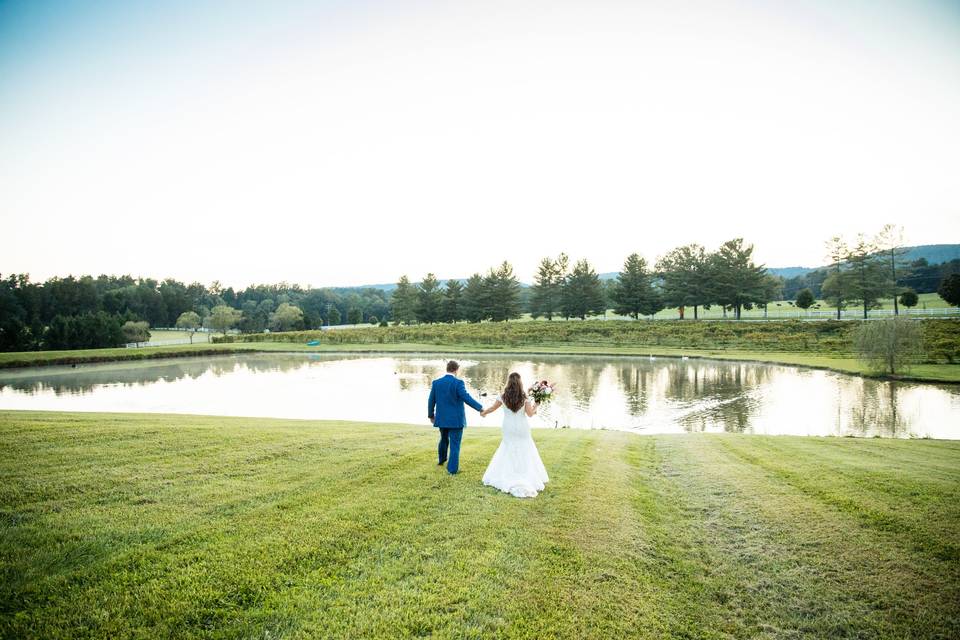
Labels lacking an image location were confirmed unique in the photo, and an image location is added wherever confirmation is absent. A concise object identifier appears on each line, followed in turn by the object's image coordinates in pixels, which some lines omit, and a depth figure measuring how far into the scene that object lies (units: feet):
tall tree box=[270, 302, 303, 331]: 291.58
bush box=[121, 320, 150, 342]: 208.54
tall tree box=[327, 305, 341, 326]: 399.85
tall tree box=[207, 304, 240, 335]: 247.70
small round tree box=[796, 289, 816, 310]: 263.70
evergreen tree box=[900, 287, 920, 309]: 223.51
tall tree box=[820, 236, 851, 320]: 193.36
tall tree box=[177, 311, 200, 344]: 251.19
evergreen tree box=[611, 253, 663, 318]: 254.47
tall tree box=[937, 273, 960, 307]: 198.90
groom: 29.66
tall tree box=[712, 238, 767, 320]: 234.58
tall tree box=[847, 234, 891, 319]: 185.37
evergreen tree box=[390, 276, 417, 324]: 300.61
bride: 26.81
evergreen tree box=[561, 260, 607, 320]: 271.90
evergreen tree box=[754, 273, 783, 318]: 234.79
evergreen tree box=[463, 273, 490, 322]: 280.31
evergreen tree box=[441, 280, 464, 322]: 292.81
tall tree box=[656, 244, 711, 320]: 246.06
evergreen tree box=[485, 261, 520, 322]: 278.05
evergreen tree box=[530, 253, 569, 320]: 296.71
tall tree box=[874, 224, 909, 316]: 183.93
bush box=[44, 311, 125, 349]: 186.80
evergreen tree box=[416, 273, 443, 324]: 295.28
